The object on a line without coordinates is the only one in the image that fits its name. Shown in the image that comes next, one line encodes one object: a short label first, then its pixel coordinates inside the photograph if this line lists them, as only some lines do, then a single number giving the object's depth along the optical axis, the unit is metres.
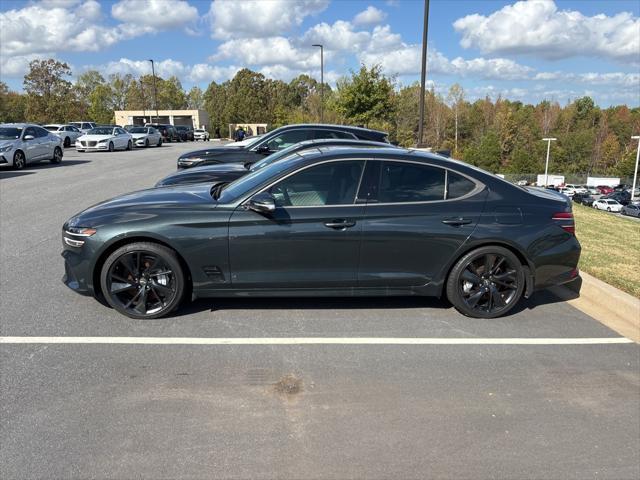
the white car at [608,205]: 48.44
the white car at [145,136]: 36.19
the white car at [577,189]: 61.93
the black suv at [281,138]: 10.84
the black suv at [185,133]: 51.36
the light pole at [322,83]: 39.83
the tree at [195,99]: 135.50
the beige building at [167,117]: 79.91
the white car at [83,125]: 41.02
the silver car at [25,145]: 18.17
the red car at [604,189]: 74.06
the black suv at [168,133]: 47.16
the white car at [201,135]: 61.05
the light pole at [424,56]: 17.25
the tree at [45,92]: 56.97
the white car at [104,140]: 29.61
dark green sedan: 4.57
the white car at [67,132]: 35.59
